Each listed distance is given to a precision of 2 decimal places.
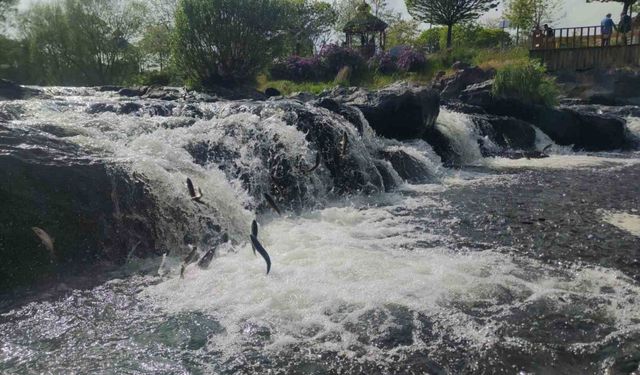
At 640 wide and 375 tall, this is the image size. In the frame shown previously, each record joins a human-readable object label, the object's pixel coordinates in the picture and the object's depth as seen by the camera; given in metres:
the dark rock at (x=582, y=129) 13.89
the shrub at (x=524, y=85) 14.74
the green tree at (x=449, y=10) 28.84
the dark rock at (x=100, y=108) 9.83
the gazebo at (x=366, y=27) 33.09
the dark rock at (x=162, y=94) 15.42
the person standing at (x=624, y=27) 21.33
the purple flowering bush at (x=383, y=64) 25.91
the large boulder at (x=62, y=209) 4.67
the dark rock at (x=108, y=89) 17.87
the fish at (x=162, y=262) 4.77
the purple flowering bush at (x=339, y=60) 25.91
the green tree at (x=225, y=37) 18.66
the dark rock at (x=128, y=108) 9.79
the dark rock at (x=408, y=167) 9.48
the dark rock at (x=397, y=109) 10.73
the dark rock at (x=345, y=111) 10.04
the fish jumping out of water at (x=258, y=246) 3.23
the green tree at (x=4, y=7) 31.66
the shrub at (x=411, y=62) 25.50
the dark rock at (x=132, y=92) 16.73
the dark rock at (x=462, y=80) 19.12
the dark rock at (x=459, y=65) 22.61
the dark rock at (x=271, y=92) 19.81
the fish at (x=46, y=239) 4.70
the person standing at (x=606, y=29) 21.25
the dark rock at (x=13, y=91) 13.48
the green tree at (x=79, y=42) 29.30
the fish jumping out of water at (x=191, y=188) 4.40
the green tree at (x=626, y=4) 25.51
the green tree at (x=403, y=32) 37.56
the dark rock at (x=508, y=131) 13.48
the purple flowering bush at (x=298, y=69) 26.05
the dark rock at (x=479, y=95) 15.06
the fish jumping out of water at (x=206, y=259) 4.86
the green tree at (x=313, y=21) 37.91
